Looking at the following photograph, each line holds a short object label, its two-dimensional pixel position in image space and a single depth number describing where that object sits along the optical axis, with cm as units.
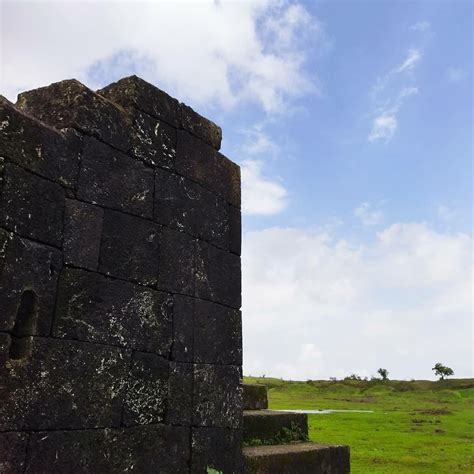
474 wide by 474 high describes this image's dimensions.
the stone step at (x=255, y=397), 647
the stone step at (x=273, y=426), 586
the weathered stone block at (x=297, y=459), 512
